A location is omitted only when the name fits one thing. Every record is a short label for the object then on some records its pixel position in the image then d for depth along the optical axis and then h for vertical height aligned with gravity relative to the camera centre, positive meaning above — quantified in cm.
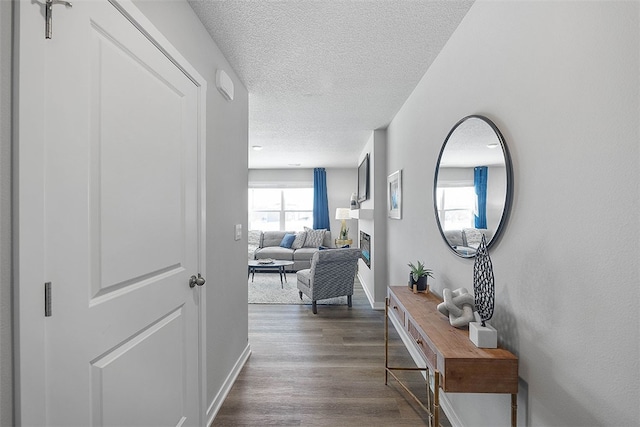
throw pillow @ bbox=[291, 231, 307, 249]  681 -61
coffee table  490 -86
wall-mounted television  464 +56
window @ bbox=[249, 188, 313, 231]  756 +12
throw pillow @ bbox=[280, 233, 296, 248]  678 -61
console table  116 -61
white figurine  143 -47
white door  73 -2
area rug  429 -126
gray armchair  379 -81
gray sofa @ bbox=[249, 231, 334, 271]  629 -83
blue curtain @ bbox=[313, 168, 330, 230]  740 +32
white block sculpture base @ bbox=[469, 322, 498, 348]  125 -53
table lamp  665 -5
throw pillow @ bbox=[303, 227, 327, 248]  686 -57
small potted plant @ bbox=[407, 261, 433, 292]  221 -49
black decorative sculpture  130 -32
